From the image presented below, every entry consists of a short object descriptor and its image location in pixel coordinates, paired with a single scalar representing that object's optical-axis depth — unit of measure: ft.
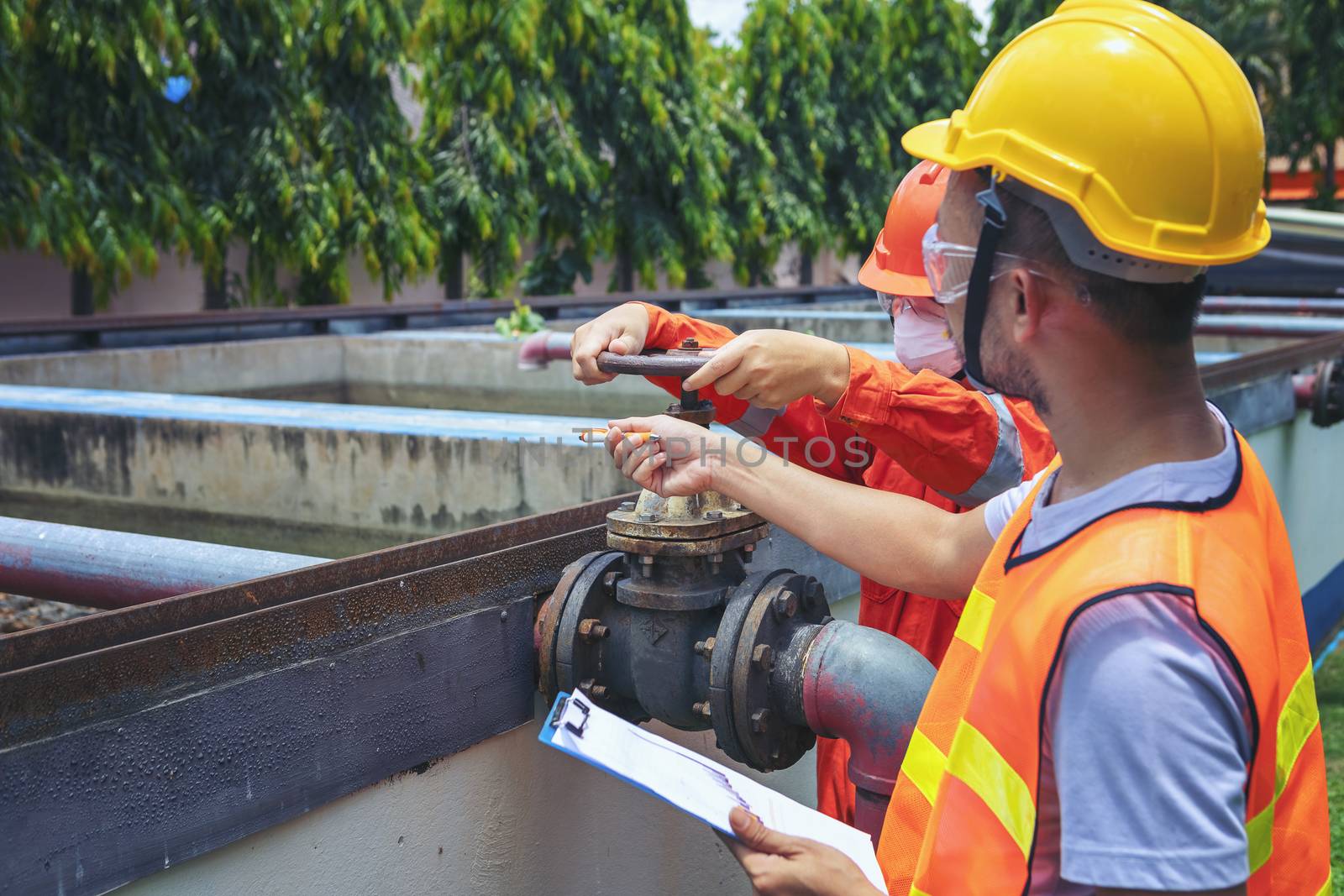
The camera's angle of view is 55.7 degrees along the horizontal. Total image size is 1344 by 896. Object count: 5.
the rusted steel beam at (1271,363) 14.40
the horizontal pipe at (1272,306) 29.63
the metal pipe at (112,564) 6.66
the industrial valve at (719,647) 5.78
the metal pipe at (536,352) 10.10
